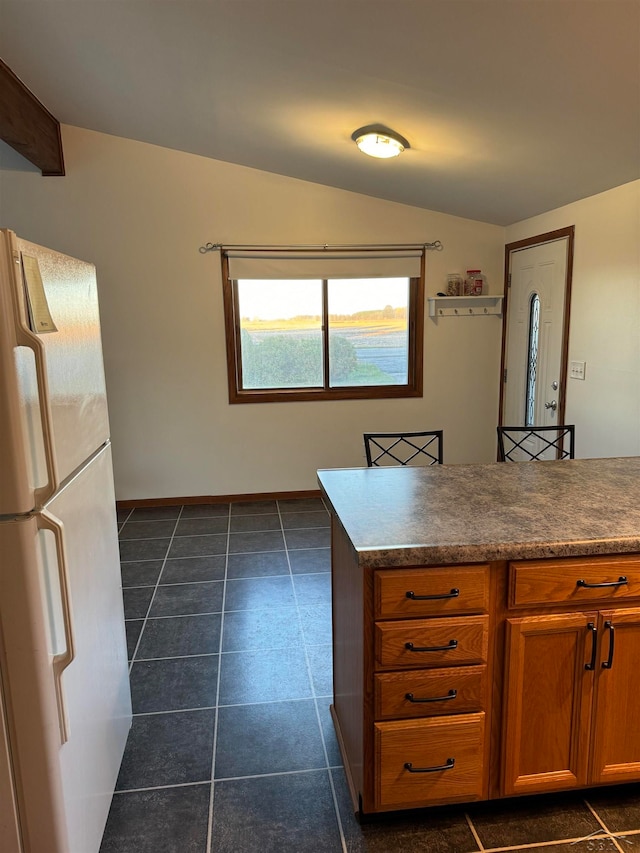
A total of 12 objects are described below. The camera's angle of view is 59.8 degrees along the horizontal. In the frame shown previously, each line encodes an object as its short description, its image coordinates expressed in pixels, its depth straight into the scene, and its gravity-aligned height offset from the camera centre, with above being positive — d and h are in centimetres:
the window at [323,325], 443 +12
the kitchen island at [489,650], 145 -84
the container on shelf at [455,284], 457 +43
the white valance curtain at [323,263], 432 +60
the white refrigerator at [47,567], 111 -49
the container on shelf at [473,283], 456 +44
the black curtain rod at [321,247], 429 +73
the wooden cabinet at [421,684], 145 -92
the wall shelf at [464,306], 462 +26
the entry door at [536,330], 379 +4
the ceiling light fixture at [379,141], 297 +107
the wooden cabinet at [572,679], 149 -95
